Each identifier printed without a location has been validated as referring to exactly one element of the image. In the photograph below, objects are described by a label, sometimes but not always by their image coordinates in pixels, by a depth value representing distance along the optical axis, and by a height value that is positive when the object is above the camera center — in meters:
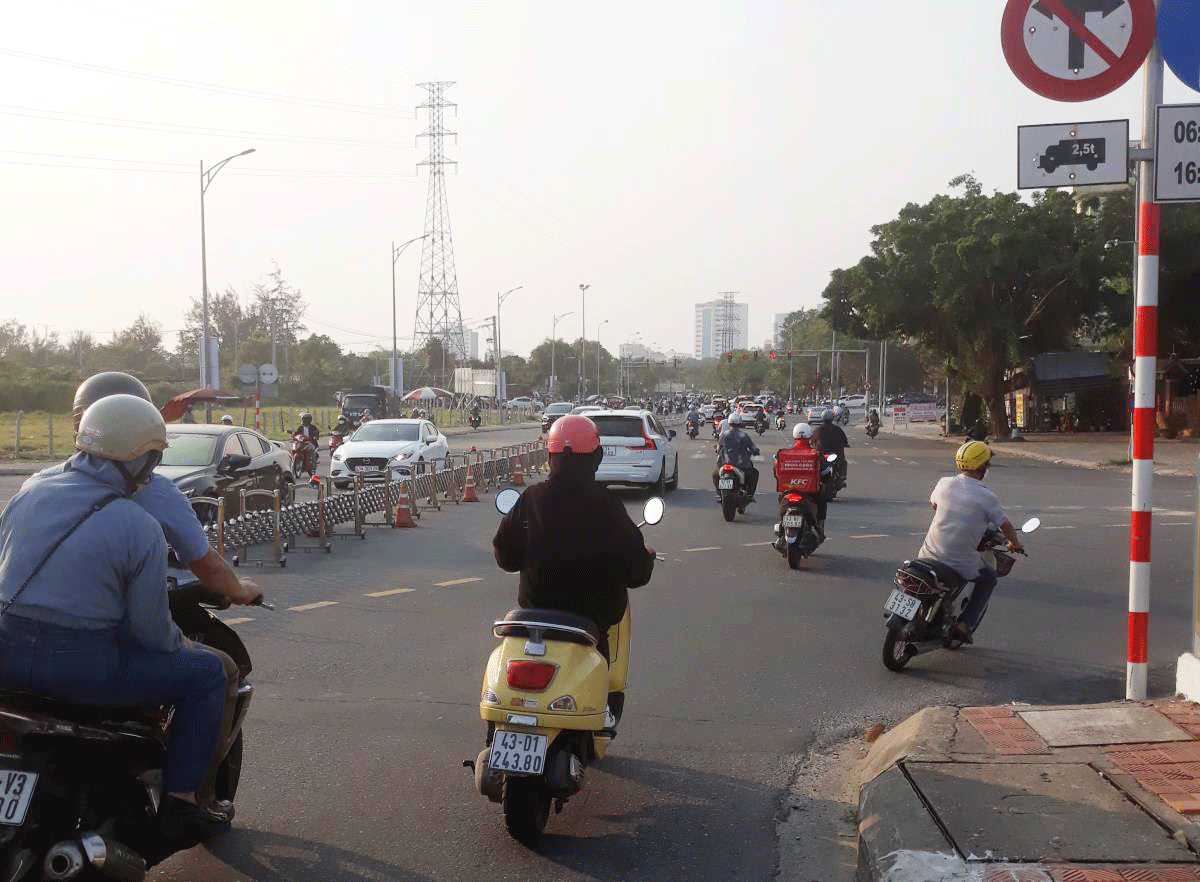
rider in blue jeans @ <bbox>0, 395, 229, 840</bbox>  3.83 -0.71
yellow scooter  4.65 -1.33
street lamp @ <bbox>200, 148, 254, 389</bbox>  36.09 +1.81
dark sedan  14.47 -1.15
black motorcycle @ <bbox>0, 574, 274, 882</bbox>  3.64 -1.33
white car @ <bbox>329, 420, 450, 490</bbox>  22.35 -1.48
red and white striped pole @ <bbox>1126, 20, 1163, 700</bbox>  6.28 -0.10
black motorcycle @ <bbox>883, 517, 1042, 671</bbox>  8.01 -1.62
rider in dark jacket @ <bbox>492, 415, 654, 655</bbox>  5.14 -0.73
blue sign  6.23 +1.74
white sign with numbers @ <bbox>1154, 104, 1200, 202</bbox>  6.24 +1.13
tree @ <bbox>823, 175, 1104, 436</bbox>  46.22 +3.65
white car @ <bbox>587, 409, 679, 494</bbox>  21.80 -1.43
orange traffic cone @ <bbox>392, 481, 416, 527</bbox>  17.12 -2.01
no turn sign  6.19 +1.70
